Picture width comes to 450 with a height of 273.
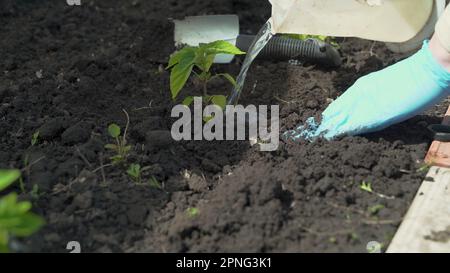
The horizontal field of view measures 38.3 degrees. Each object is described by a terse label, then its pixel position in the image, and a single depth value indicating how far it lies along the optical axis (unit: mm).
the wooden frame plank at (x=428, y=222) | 1639
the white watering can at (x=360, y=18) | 2197
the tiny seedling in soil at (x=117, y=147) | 1946
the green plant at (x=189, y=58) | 2082
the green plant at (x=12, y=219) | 1367
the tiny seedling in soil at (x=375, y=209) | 1726
